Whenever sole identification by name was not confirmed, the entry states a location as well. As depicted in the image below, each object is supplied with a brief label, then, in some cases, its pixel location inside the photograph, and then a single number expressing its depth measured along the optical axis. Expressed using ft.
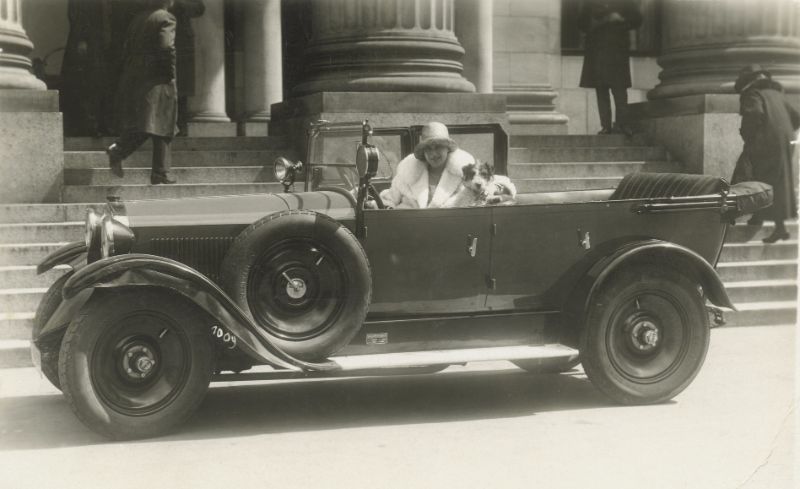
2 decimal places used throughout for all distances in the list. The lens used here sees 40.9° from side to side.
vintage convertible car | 19.21
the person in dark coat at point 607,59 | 47.67
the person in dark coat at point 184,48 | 43.88
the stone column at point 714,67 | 41.06
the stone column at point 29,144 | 32.22
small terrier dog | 22.58
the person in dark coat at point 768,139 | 35.96
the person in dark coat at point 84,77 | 46.32
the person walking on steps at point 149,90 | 33.81
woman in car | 22.72
